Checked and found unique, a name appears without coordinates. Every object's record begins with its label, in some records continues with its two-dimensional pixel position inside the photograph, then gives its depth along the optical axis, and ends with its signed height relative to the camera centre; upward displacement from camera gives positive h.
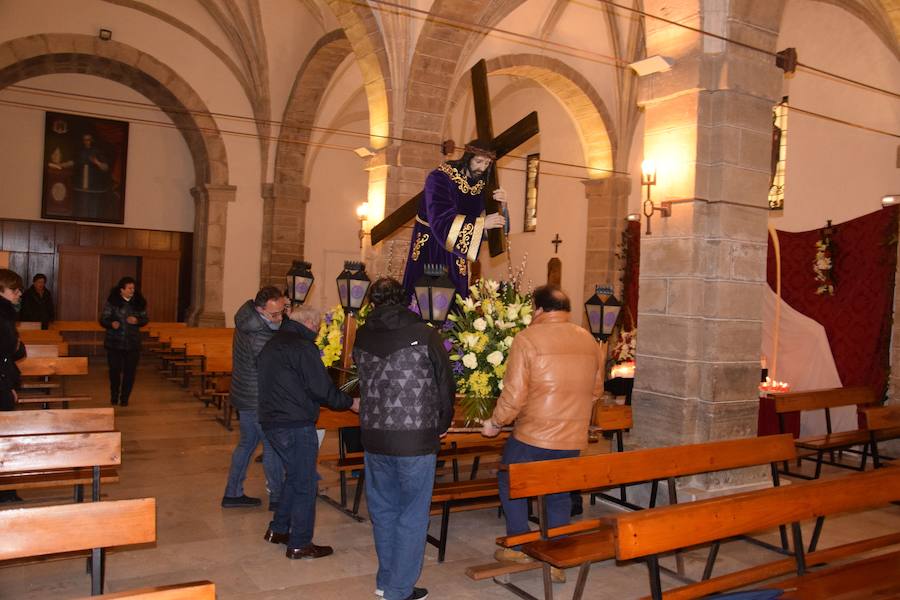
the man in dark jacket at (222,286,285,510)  5.68 -0.74
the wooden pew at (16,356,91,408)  7.48 -1.00
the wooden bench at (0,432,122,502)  3.92 -0.99
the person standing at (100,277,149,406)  9.81 -0.79
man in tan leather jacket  4.27 -0.55
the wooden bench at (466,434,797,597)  3.81 -1.00
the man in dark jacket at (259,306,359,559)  4.54 -0.75
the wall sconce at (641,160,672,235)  6.12 +0.93
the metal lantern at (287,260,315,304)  9.38 -0.02
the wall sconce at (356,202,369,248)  11.71 +1.09
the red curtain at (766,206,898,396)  9.57 +0.11
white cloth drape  10.05 -0.63
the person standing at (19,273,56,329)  13.30 -0.68
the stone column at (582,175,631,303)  14.74 +1.33
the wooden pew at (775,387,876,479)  7.16 -1.04
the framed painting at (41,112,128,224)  16.88 +2.27
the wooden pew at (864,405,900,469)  6.64 -1.00
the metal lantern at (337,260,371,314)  6.93 -0.06
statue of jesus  5.96 +0.63
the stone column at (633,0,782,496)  5.88 +0.55
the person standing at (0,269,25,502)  5.42 -0.54
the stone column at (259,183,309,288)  16.91 +1.12
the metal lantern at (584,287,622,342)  7.94 -0.19
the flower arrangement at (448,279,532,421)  5.18 -0.41
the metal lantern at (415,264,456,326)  5.21 -0.07
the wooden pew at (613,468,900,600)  3.04 -0.96
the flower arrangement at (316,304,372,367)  6.45 -0.49
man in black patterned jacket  3.82 -0.68
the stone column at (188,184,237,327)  16.56 +0.48
